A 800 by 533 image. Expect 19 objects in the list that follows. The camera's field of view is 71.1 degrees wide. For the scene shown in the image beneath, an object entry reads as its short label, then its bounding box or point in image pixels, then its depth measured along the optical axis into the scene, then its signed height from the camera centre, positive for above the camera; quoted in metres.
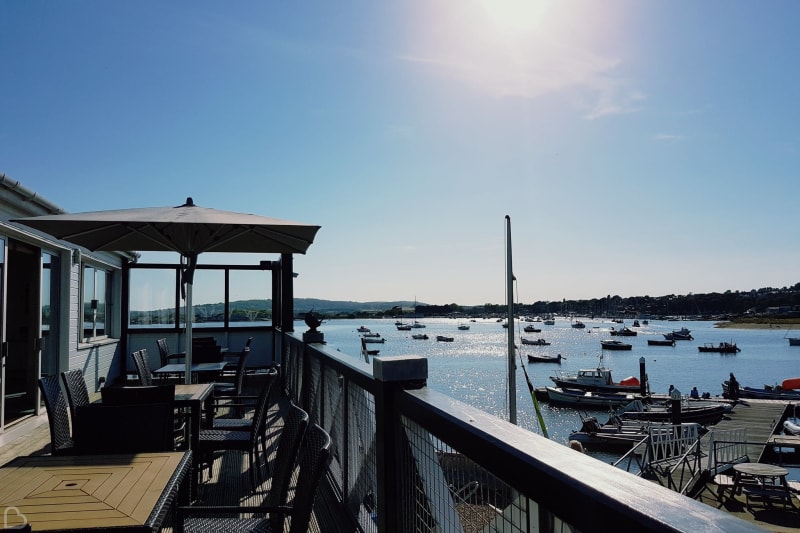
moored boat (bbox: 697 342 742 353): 72.88 -7.65
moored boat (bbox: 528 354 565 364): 63.83 -7.71
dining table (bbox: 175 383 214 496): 4.00 -0.81
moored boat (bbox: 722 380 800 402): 36.09 -6.82
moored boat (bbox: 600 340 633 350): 79.44 -7.67
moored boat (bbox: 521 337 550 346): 79.31 -7.31
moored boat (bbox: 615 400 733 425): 30.75 -6.88
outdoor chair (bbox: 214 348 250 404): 6.13 -1.07
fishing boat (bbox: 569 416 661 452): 28.00 -7.32
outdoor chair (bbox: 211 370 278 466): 4.14 -0.93
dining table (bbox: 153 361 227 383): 6.34 -0.85
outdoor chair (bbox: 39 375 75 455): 3.55 -0.78
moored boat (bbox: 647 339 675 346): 85.56 -7.88
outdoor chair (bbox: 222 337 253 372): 8.84 -1.12
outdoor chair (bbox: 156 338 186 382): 7.66 -0.85
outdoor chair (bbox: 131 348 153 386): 6.01 -0.79
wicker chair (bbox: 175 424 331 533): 1.89 -0.81
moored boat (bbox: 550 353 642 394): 40.38 -6.64
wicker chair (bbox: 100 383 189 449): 3.42 -0.61
